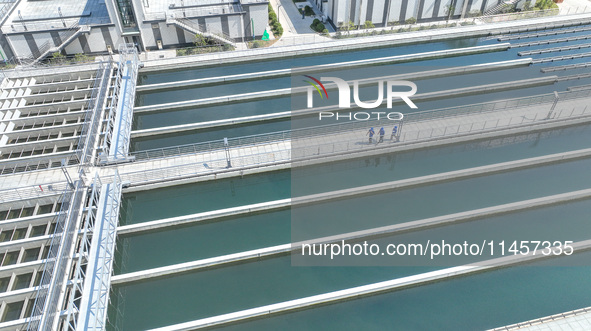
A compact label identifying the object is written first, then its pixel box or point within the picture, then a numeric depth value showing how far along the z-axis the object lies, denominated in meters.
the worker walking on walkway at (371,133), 25.89
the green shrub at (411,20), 43.28
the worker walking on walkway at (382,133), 25.59
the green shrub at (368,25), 41.72
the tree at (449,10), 44.22
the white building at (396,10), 41.81
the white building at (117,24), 35.50
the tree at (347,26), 41.59
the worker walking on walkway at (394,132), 26.00
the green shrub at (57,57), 35.47
